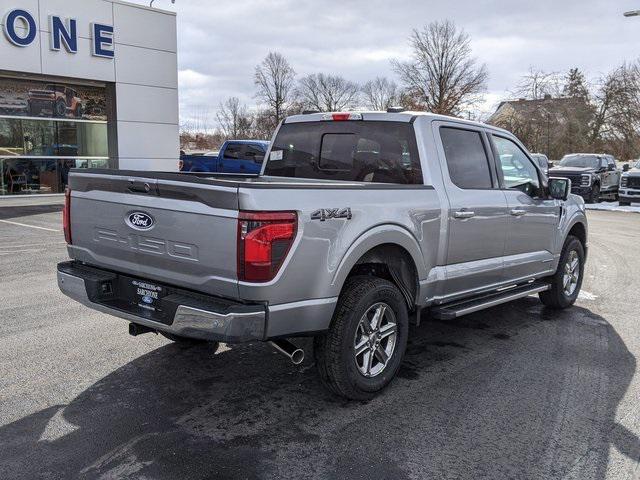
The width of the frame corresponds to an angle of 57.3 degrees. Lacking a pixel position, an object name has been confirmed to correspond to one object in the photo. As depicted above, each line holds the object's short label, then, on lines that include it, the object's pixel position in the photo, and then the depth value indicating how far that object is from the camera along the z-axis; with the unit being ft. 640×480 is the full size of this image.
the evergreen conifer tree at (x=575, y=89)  146.16
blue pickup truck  69.26
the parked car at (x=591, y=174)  72.18
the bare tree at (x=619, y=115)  131.64
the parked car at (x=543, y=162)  75.04
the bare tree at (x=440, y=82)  162.09
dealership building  58.44
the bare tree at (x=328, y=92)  242.99
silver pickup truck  10.77
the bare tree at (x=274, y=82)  220.43
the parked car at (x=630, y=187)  69.31
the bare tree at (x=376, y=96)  243.23
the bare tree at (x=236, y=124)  240.79
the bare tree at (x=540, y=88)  148.87
